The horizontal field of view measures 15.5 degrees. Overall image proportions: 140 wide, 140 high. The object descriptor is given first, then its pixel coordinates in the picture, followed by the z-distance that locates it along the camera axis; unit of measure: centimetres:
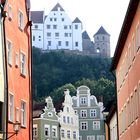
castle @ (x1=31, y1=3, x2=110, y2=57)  16400
